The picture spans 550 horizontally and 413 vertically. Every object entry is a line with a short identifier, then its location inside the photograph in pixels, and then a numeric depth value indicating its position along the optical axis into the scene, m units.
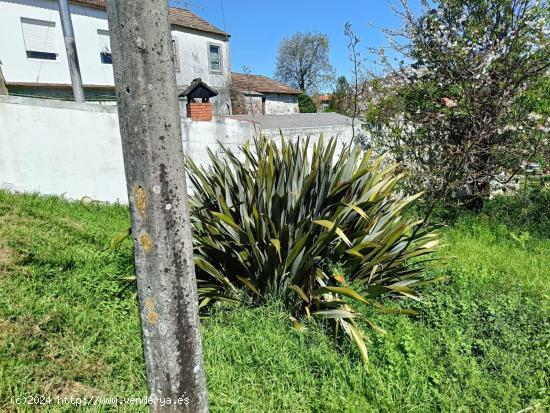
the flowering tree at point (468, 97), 6.23
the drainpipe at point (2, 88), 7.21
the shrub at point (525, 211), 5.98
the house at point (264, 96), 23.69
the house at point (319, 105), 31.65
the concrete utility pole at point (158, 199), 1.20
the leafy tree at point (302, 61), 43.00
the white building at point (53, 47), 15.04
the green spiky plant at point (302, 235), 3.03
